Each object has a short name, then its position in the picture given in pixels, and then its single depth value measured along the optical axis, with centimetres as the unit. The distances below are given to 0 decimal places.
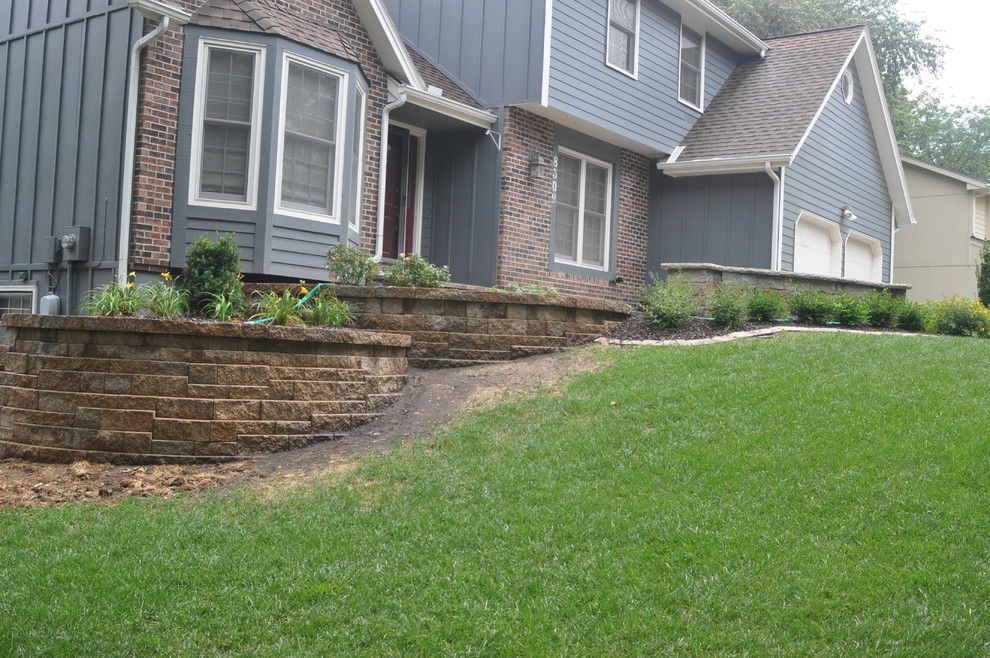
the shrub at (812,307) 1199
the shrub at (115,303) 831
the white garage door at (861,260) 2005
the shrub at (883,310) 1262
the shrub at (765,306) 1138
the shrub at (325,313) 913
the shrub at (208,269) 912
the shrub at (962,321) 1241
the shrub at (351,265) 1041
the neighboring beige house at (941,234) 2362
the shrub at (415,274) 1012
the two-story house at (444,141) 1042
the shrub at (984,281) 1508
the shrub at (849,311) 1219
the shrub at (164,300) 848
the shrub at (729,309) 1083
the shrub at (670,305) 1075
